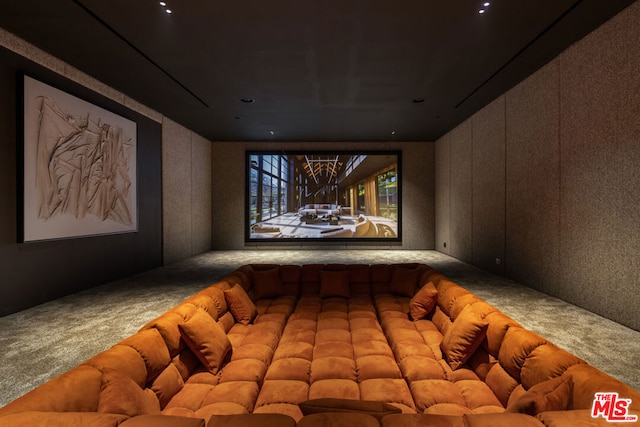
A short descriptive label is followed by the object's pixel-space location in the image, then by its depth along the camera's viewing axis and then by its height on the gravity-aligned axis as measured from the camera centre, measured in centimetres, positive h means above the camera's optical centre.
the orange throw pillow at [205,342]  186 -80
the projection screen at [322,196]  916 +48
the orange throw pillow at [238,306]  261 -81
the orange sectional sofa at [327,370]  104 -87
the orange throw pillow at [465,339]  188 -80
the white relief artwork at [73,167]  374 +64
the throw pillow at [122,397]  121 -76
